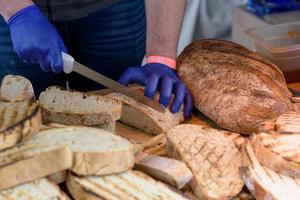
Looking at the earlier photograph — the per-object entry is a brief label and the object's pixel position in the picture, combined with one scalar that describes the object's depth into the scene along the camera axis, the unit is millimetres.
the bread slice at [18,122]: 853
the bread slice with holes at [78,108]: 1054
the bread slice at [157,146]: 1015
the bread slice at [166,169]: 901
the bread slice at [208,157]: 918
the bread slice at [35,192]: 834
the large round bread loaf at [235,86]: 1090
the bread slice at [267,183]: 895
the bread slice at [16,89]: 1008
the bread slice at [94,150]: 864
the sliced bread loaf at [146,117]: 1113
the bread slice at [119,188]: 857
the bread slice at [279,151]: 916
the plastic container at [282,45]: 1282
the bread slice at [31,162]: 833
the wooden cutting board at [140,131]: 1112
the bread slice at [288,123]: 1000
